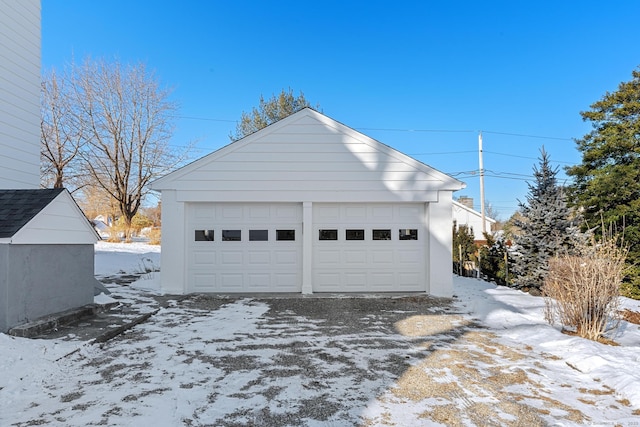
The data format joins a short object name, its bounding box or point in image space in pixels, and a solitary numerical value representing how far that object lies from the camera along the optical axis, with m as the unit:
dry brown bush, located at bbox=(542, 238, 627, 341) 5.29
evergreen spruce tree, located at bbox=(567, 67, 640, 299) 11.49
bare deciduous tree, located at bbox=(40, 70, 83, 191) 20.20
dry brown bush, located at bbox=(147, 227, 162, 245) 20.06
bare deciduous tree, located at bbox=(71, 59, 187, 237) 21.50
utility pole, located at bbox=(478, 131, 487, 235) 24.93
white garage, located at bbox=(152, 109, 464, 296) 8.80
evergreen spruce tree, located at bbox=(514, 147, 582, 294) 9.59
